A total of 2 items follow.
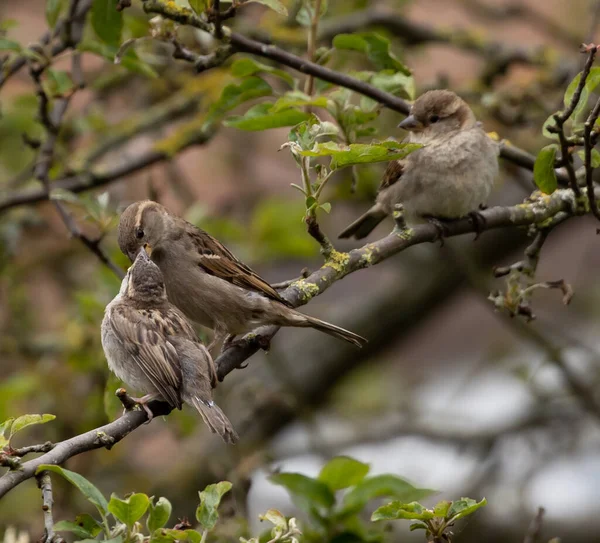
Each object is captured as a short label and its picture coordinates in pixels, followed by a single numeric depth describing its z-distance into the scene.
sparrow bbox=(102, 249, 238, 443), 5.87
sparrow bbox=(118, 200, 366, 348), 6.93
